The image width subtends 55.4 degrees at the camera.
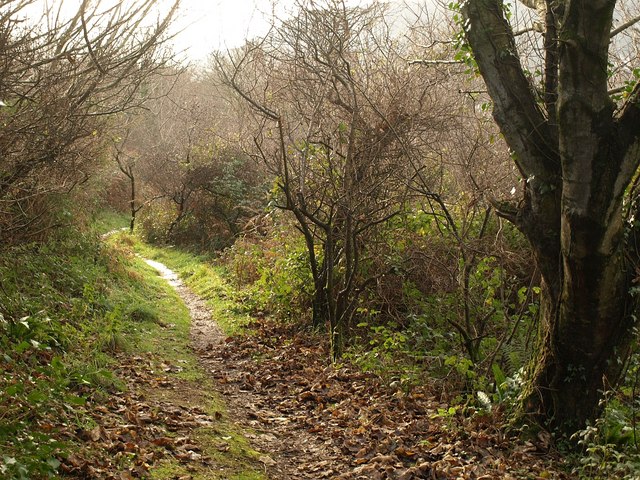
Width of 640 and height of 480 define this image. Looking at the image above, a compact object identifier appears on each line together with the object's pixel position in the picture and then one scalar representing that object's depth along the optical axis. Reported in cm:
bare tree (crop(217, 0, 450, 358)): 962
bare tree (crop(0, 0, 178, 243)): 591
